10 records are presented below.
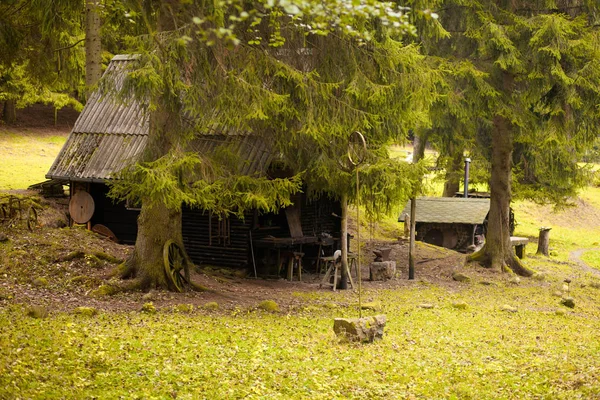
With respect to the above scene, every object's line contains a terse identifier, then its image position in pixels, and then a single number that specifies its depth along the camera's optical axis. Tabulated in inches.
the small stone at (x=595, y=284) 929.5
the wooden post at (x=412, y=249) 840.9
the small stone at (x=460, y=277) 896.3
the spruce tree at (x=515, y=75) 829.8
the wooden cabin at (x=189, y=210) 821.9
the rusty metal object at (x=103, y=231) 879.1
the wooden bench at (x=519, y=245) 1122.5
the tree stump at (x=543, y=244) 1259.8
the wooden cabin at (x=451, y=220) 1189.1
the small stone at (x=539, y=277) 942.4
